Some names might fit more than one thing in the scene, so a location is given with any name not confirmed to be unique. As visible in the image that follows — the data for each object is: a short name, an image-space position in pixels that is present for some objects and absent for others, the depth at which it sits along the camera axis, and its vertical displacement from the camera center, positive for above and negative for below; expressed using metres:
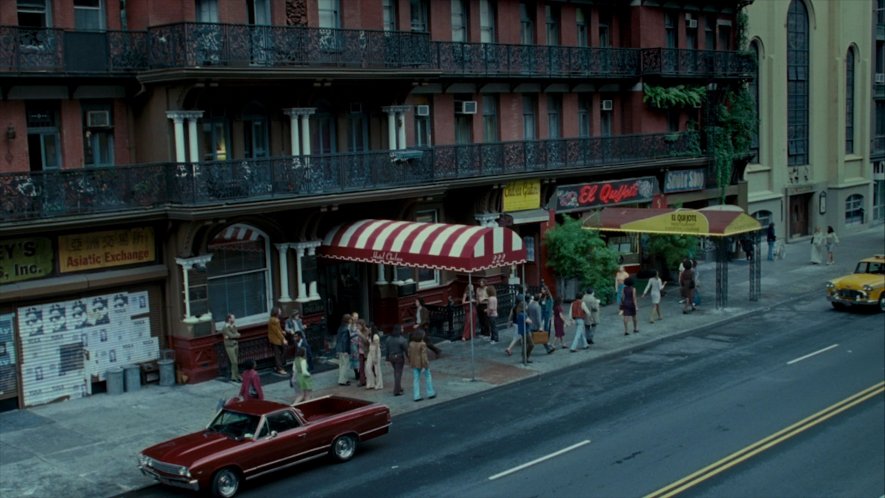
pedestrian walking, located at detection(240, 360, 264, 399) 21.08 -4.25
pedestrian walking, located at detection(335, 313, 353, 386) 25.44 -4.36
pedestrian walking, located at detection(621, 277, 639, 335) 30.39 -4.11
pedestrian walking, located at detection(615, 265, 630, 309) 33.75 -3.85
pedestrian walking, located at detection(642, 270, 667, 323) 32.12 -4.10
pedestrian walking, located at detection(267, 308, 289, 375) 26.22 -4.18
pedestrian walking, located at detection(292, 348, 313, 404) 22.78 -4.40
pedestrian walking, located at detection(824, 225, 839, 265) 44.82 -3.83
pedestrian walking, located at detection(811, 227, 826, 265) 44.88 -3.98
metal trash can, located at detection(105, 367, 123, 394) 24.73 -4.74
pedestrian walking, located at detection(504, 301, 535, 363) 27.08 -4.35
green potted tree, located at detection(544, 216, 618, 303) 34.56 -3.17
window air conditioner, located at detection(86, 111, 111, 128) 24.92 +1.42
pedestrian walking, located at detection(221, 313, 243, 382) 25.64 -4.11
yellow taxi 33.38 -4.37
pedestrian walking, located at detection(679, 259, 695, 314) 34.16 -4.15
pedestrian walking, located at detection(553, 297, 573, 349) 28.75 -4.34
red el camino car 17.05 -4.59
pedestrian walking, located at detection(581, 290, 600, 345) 29.27 -4.22
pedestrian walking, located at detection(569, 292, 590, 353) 28.33 -4.34
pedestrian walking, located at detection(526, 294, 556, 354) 27.92 -4.04
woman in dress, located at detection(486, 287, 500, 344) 29.67 -4.17
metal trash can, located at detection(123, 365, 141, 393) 24.98 -4.76
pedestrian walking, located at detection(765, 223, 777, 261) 46.44 -3.74
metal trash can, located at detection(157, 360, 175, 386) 25.42 -4.74
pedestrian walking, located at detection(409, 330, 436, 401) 23.29 -4.28
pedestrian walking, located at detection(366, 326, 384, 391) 24.66 -4.63
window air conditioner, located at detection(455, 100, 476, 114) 34.06 +1.90
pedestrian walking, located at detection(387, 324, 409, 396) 23.92 -4.20
